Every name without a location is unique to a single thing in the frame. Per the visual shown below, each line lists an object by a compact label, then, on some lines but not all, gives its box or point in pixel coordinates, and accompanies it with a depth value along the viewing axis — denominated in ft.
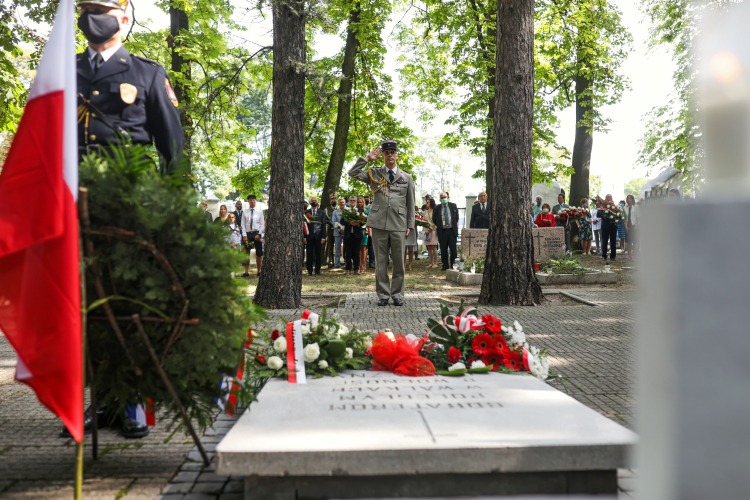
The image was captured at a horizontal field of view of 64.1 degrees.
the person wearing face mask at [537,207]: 71.33
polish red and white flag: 7.64
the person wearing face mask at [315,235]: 53.47
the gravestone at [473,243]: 55.36
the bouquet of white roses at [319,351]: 12.52
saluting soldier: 30.66
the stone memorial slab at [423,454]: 7.76
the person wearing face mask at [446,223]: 57.31
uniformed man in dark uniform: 10.49
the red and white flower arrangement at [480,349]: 13.08
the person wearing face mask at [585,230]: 69.92
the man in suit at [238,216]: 61.04
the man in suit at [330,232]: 62.13
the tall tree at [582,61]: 67.87
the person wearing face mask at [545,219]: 65.99
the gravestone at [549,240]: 58.85
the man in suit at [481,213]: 59.41
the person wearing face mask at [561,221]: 68.75
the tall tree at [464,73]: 63.87
